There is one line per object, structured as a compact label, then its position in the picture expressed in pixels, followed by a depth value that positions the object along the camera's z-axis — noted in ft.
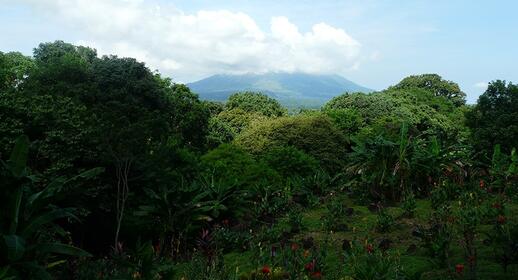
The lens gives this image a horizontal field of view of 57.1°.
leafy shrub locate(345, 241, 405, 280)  17.39
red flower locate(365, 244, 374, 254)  21.15
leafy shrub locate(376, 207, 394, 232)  30.42
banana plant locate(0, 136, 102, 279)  17.69
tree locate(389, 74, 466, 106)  159.02
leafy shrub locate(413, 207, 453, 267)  21.36
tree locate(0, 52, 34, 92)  66.52
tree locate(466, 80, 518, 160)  53.72
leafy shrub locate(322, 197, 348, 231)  33.12
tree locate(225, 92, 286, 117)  121.29
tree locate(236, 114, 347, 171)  69.00
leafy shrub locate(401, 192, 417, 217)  33.14
